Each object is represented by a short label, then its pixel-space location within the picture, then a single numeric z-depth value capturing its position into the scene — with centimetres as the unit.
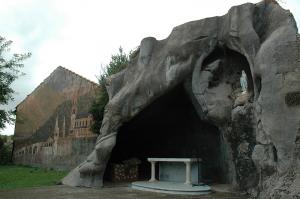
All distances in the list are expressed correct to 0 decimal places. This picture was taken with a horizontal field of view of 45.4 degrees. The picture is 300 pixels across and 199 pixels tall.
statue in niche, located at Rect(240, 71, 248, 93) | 1118
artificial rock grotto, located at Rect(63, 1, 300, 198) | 797
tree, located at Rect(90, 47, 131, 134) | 2006
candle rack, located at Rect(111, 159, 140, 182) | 1478
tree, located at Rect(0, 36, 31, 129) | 2244
